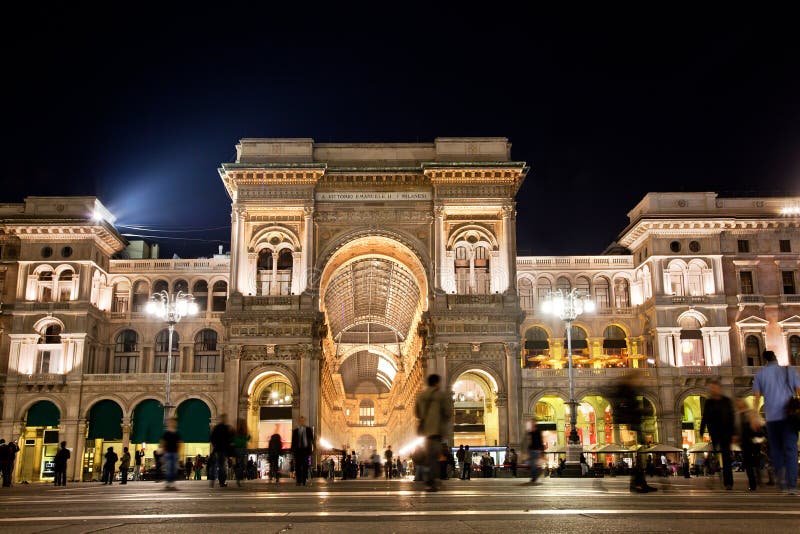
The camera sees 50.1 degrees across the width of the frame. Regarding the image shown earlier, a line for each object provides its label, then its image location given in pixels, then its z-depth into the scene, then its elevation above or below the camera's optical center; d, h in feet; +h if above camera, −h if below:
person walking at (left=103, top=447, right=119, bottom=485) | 115.96 -0.24
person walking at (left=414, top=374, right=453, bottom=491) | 44.96 +2.40
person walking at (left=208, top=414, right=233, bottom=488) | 74.59 +1.48
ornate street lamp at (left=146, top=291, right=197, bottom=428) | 141.18 +25.72
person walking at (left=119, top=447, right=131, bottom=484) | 116.98 -0.25
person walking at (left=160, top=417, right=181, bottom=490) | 64.80 +1.21
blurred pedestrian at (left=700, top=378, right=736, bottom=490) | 47.73 +2.22
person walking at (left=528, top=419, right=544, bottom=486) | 67.26 +0.93
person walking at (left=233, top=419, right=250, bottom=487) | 80.74 +2.20
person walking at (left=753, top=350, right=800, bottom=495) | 41.50 +2.10
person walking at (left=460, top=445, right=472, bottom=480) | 120.47 -1.02
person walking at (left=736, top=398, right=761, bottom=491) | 48.85 +1.15
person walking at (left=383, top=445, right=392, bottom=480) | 132.16 +0.48
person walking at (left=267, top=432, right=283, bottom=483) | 82.64 +1.41
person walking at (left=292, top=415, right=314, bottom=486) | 79.30 +1.36
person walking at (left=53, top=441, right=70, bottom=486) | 108.68 +0.08
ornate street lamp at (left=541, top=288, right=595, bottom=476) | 131.64 +23.14
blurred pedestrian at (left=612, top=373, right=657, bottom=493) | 52.19 +3.06
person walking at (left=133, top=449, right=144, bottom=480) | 150.46 +0.01
